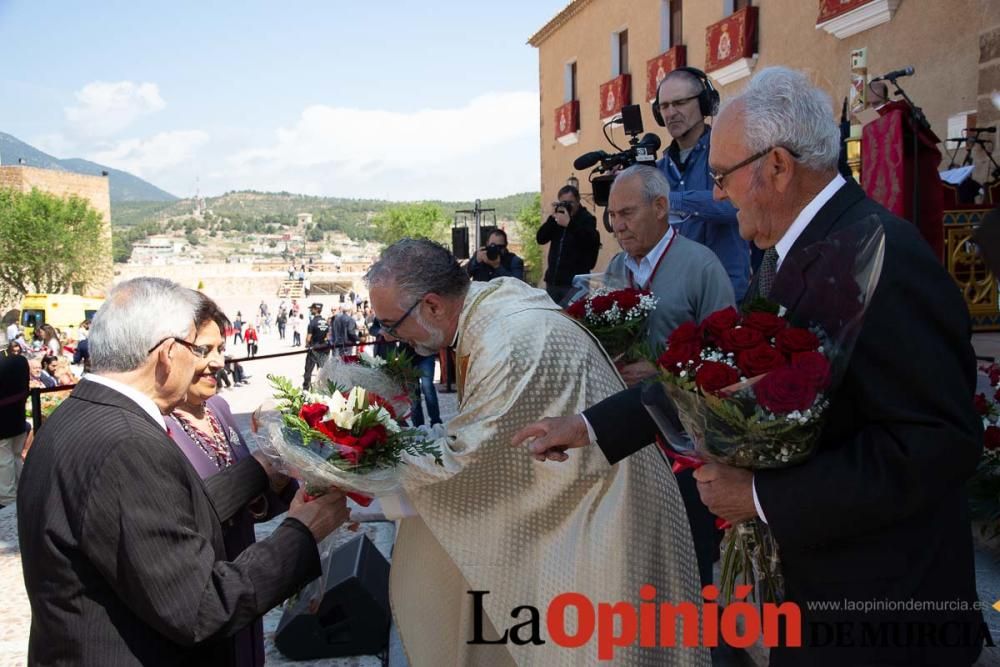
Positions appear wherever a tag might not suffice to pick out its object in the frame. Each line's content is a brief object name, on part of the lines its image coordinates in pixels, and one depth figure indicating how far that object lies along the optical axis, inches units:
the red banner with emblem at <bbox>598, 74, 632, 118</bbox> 935.0
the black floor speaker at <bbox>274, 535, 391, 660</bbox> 154.6
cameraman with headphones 173.6
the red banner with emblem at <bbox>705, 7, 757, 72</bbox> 663.1
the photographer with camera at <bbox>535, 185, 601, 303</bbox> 276.1
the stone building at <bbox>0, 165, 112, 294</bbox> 2345.0
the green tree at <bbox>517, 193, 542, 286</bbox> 2208.5
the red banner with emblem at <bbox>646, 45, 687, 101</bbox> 805.9
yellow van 1462.5
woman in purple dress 106.5
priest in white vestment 104.4
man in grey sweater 142.9
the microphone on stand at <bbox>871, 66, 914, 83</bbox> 281.8
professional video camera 192.9
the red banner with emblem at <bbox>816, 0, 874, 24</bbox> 514.3
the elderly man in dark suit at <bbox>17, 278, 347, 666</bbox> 76.1
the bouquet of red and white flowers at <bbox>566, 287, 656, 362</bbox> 131.7
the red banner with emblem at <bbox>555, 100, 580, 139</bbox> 1090.1
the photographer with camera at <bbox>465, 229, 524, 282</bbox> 389.4
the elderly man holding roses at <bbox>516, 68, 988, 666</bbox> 63.0
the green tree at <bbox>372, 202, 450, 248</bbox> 4394.7
